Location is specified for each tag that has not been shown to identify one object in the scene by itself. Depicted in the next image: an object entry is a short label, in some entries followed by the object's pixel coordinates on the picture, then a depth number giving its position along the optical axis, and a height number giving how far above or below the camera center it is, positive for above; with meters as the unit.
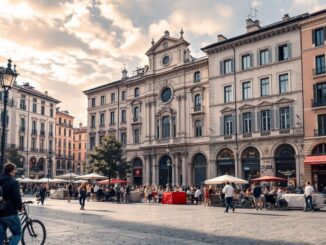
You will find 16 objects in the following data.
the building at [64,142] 91.81 +5.68
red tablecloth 32.41 -2.53
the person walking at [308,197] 23.41 -1.81
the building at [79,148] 100.62 +4.35
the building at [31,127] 71.75 +7.34
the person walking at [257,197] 26.22 -2.01
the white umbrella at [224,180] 30.85 -1.08
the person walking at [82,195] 25.31 -1.78
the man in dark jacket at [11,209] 7.90 -0.82
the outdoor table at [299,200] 24.77 -2.10
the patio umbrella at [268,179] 32.71 -1.06
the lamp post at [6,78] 14.78 +3.18
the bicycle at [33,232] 9.74 -1.57
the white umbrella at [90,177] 40.12 -1.05
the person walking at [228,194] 22.53 -1.57
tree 47.62 +0.95
